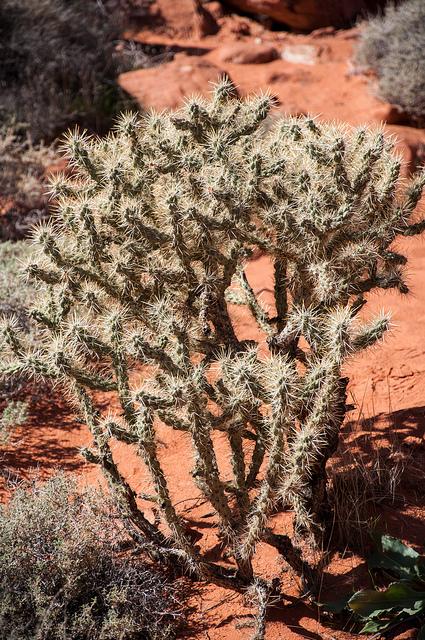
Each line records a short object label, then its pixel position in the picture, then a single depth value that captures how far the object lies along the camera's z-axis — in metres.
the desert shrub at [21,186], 7.67
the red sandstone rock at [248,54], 11.48
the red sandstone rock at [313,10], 13.06
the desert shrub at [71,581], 3.04
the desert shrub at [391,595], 3.14
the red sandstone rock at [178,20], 13.19
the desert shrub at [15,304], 5.18
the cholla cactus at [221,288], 3.09
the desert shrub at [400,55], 9.47
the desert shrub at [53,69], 8.92
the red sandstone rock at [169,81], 9.52
